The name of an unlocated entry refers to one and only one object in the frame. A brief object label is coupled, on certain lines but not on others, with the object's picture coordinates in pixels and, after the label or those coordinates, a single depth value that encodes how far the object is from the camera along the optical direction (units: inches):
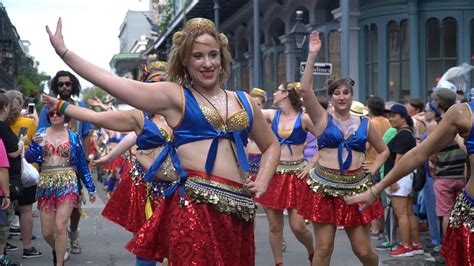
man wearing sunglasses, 351.3
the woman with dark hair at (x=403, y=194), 400.8
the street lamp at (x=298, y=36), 729.0
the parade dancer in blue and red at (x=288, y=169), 349.7
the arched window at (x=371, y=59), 912.3
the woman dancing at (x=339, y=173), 282.0
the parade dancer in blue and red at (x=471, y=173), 188.7
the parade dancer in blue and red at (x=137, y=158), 236.5
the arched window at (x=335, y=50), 983.6
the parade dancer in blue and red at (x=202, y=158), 182.1
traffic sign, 613.9
